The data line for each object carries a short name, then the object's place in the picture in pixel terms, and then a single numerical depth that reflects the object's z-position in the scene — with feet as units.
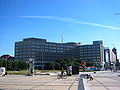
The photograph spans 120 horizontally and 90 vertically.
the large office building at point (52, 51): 508.53
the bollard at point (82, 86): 22.65
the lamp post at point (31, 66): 139.25
